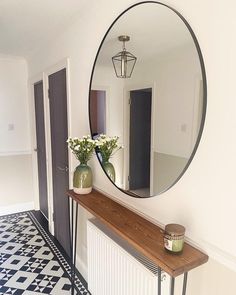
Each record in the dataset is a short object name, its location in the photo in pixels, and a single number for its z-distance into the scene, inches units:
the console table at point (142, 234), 38.3
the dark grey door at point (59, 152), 95.5
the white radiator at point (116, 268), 47.9
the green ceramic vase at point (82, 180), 70.1
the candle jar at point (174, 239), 39.8
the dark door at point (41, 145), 127.3
